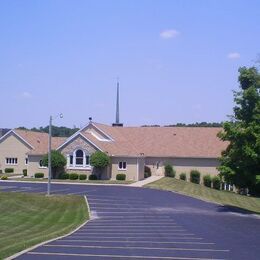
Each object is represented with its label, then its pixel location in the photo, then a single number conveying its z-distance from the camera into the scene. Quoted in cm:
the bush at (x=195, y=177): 6444
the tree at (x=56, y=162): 5831
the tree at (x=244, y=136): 3775
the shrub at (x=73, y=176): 5862
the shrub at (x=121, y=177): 5834
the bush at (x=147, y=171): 6538
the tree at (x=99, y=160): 5716
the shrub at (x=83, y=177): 5844
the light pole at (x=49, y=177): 3962
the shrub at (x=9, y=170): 7075
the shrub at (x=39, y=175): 6056
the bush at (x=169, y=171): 6544
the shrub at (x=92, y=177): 5850
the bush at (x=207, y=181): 6310
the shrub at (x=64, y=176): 5908
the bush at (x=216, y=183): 6255
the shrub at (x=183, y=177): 6494
